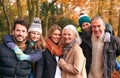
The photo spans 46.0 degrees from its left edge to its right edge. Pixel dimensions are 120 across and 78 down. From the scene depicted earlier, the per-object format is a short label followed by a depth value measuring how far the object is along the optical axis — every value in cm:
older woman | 269
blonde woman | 274
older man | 273
